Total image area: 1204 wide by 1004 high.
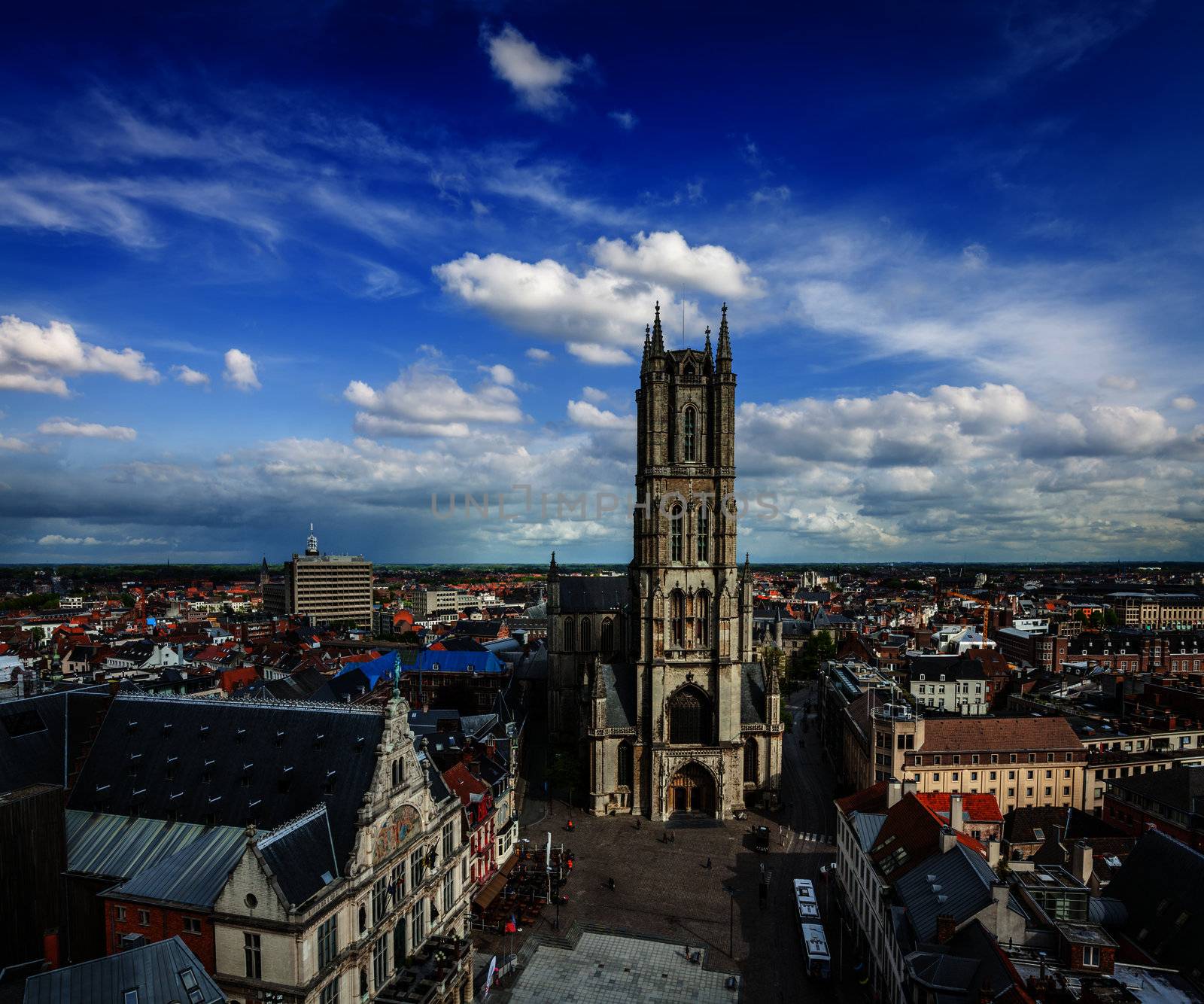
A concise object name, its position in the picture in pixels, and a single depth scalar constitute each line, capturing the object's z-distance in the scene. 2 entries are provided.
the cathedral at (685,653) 79.69
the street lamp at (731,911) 51.61
